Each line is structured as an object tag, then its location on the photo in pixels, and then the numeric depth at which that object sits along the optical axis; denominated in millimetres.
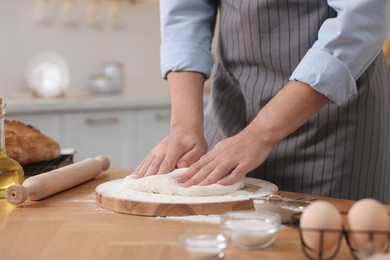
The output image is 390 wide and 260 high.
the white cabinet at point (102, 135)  3435
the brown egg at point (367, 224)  837
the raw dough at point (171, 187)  1240
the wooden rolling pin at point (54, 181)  1250
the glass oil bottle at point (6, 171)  1318
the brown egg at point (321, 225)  844
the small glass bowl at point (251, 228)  941
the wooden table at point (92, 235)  950
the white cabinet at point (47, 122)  3255
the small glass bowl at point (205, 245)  892
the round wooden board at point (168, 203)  1170
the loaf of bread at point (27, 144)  1526
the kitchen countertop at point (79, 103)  3223
